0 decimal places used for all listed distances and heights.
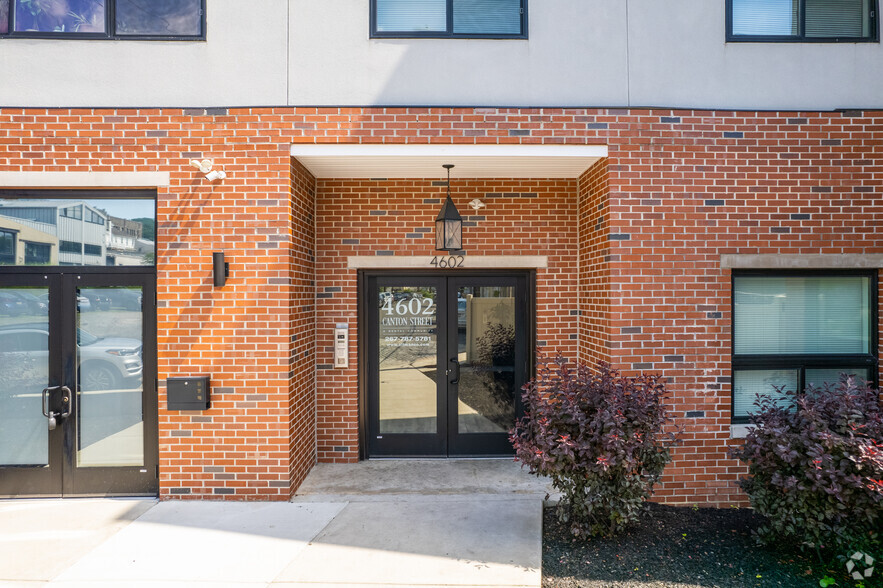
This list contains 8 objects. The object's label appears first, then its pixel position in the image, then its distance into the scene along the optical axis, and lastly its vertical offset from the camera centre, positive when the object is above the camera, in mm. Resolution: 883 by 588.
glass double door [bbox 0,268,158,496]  5387 -913
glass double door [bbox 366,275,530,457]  6656 -897
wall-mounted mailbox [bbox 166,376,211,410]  5246 -981
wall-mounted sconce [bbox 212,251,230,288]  5270 +274
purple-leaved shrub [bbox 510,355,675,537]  4180 -1236
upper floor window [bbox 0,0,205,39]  5352 +2851
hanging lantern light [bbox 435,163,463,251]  5832 +746
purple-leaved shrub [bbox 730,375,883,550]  3848 -1346
